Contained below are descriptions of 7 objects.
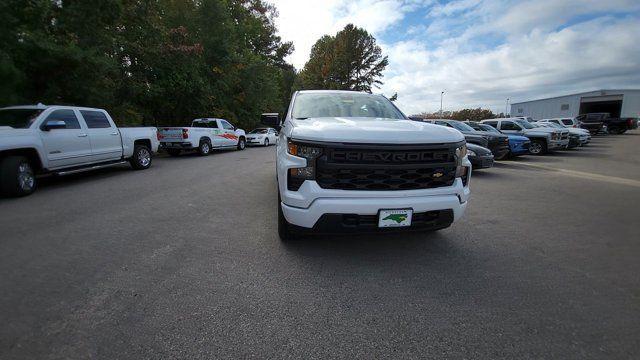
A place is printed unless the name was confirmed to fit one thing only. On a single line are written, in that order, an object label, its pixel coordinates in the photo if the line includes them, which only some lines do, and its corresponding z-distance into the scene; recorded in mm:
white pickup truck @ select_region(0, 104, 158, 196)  5848
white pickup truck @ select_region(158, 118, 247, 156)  13320
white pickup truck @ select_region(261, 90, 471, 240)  2826
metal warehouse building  40156
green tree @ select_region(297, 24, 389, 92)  49062
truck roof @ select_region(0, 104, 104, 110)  6660
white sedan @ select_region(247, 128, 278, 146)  21875
